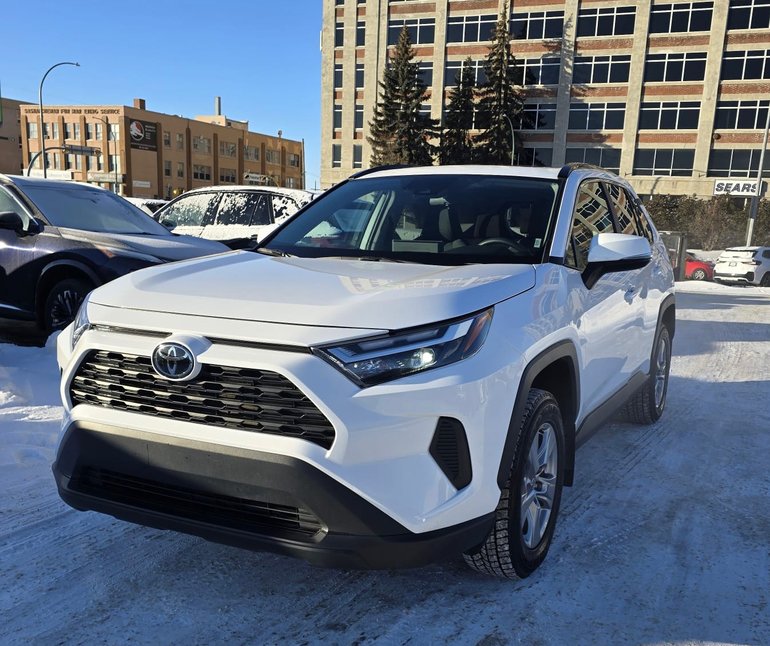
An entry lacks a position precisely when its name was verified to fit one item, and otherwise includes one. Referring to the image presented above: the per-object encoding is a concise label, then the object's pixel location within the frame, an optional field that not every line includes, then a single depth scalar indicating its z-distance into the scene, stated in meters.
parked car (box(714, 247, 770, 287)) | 20.56
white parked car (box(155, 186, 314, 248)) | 9.41
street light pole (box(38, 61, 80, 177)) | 35.69
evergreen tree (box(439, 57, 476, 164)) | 47.41
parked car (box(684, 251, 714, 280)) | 22.78
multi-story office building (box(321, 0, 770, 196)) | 43.69
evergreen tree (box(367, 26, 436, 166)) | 47.41
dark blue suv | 6.07
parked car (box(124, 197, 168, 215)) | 19.30
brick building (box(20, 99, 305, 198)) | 71.25
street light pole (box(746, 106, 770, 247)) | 33.93
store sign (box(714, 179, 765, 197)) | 42.41
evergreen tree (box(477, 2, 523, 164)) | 46.53
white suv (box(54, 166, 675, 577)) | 2.01
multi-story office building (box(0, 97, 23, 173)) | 77.69
